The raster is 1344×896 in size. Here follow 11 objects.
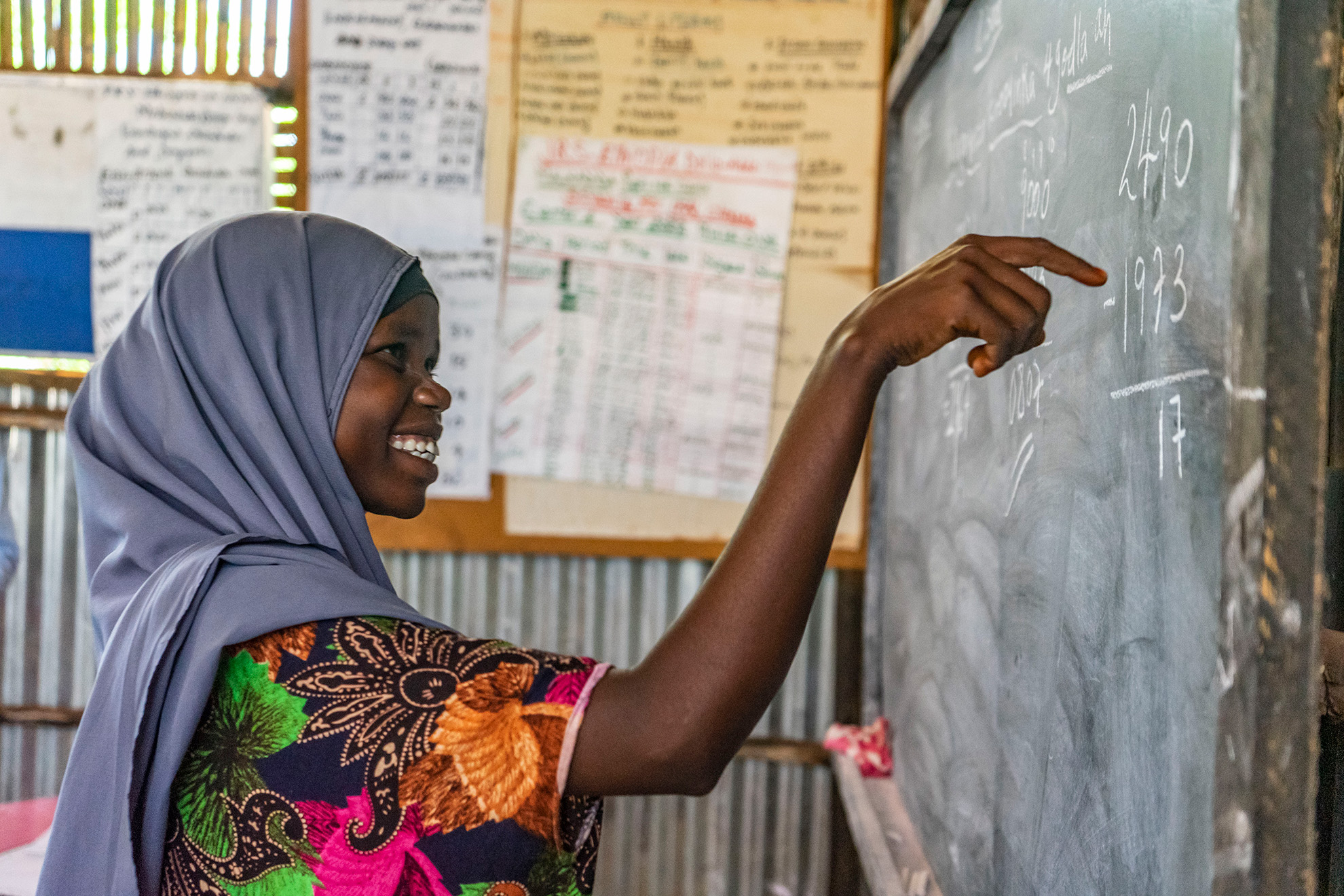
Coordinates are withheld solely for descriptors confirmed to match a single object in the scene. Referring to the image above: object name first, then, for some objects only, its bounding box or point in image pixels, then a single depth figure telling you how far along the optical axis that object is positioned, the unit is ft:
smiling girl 2.46
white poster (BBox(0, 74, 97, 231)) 8.23
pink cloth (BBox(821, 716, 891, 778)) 6.89
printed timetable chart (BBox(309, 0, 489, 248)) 7.91
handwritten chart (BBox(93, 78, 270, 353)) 8.18
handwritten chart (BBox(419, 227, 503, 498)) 7.91
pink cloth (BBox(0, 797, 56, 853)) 5.78
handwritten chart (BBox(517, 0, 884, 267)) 7.68
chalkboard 2.03
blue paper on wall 8.25
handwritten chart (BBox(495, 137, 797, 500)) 7.77
